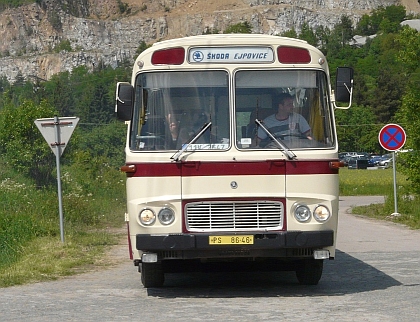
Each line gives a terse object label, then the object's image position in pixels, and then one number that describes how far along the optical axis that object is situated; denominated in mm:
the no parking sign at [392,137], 25984
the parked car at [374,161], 105812
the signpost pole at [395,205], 27553
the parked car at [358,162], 98531
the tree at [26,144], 67938
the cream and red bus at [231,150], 10516
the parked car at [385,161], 101588
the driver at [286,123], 10797
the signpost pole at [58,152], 17406
